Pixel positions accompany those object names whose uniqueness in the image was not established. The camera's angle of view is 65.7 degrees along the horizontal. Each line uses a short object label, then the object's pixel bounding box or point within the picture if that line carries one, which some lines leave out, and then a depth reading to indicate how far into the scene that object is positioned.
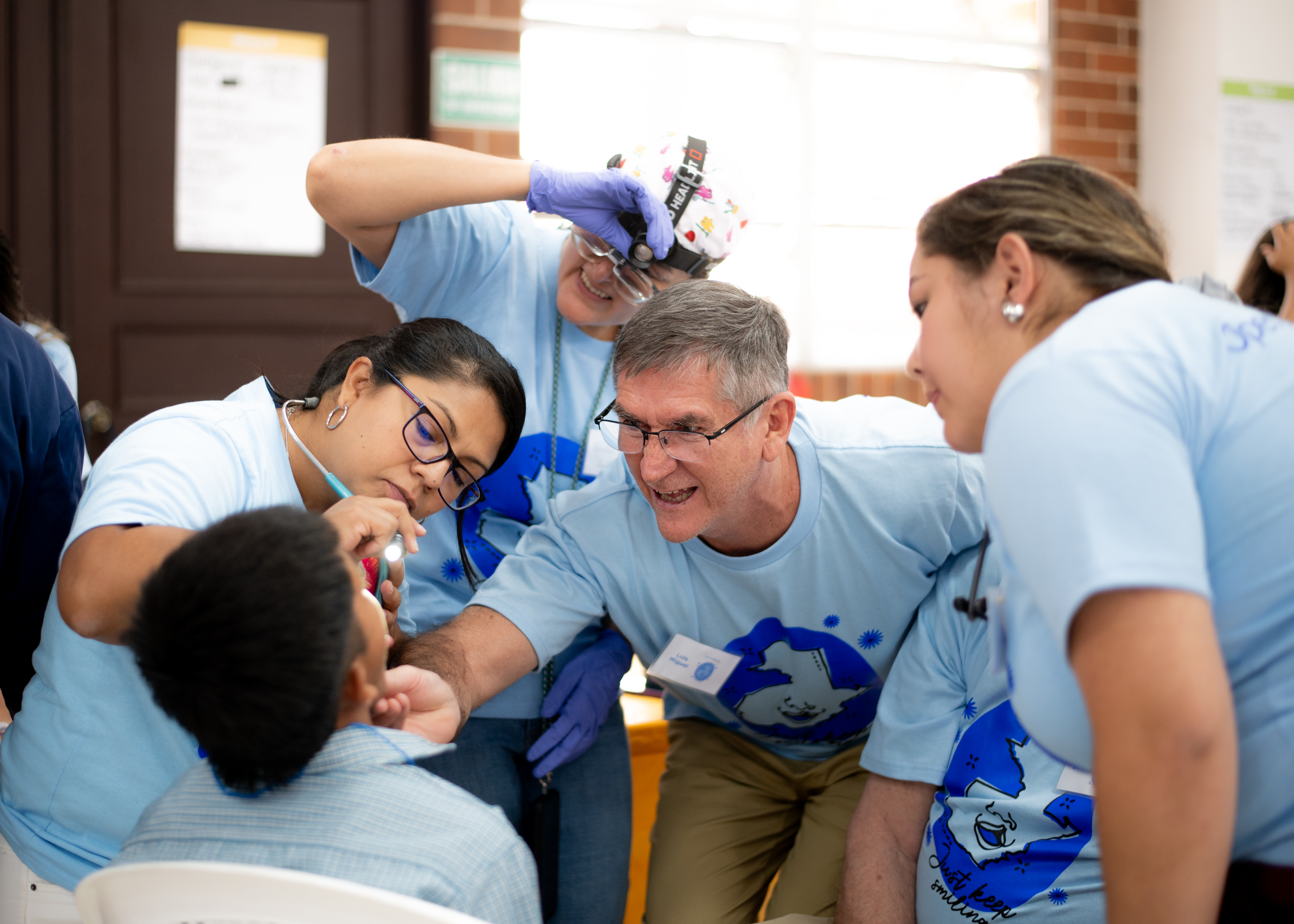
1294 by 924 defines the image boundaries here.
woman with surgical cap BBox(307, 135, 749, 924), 1.73
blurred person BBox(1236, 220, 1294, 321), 2.60
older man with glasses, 1.62
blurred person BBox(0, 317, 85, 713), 1.33
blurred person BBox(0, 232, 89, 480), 2.23
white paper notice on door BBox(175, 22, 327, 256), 3.47
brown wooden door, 3.39
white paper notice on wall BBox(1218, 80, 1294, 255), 4.35
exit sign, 3.57
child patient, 0.91
